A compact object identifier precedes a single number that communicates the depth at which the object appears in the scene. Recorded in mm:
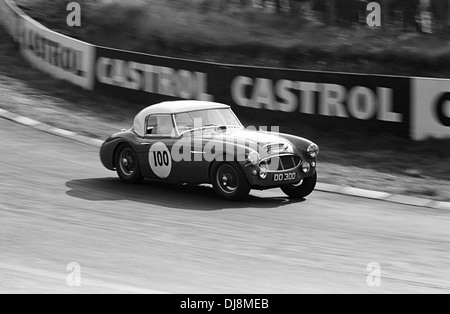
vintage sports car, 19656
